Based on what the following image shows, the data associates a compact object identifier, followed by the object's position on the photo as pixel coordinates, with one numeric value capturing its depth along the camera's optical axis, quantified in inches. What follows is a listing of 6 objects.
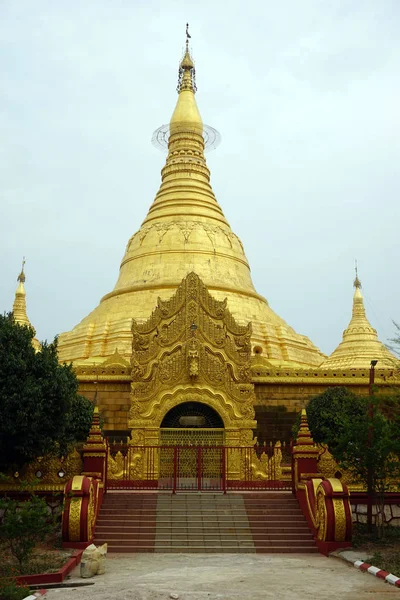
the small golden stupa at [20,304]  1469.0
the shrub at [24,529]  438.6
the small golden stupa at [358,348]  1249.4
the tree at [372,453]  583.2
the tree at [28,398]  656.4
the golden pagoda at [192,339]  919.0
